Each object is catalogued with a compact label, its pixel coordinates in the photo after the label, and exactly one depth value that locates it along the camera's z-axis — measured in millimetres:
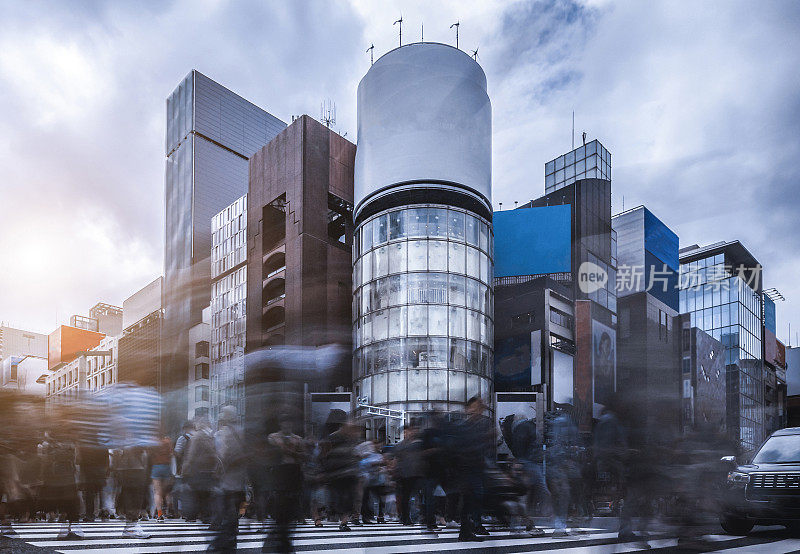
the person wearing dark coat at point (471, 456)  8484
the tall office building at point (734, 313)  84562
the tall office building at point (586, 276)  57062
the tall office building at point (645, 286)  73125
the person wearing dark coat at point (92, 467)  10492
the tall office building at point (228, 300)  67625
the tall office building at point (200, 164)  117750
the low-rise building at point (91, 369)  102250
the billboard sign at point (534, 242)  60688
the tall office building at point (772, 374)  98012
